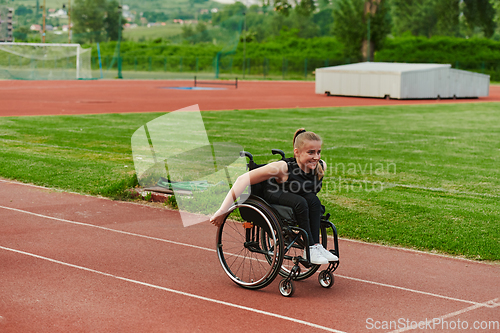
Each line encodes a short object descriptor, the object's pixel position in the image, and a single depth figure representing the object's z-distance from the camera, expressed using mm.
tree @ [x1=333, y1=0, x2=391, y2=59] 64000
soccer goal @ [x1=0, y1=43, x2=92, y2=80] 47500
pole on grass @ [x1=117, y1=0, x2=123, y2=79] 54706
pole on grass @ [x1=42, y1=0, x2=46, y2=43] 66162
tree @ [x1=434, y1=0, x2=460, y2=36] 76412
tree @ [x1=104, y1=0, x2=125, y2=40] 96312
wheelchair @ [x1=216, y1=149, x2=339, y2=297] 5191
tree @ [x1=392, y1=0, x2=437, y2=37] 107688
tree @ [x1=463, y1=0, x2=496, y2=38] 74188
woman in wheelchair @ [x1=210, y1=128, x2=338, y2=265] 5215
